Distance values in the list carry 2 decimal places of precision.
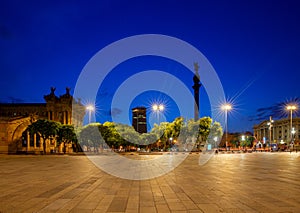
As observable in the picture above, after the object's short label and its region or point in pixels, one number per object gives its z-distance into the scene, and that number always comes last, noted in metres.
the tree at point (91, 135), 59.76
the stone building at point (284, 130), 127.67
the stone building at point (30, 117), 58.47
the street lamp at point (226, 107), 46.08
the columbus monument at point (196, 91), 61.01
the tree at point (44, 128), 54.08
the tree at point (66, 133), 59.27
